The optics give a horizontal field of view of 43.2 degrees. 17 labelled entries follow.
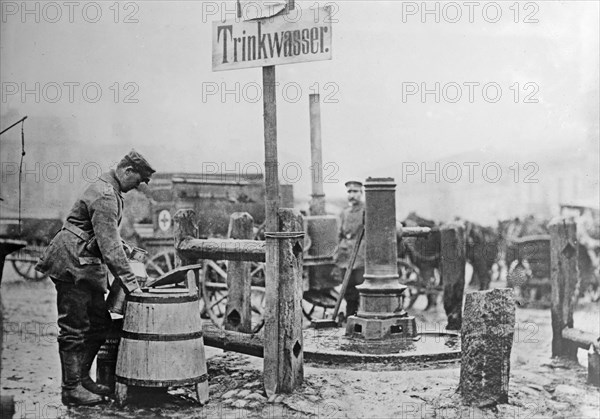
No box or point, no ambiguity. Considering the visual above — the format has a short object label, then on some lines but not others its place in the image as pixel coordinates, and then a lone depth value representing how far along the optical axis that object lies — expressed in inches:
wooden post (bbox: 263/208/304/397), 212.1
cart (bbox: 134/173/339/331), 338.3
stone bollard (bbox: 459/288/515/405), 206.1
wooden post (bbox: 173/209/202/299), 251.8
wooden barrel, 197.3
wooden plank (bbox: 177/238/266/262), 230.1
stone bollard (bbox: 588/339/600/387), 231.9
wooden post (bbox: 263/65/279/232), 225.0
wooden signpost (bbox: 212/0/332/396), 212.5
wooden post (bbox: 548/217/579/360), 268.1
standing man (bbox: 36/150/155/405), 199.0
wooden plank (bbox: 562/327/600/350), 256.2
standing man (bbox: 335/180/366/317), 321.1
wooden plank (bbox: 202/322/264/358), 231.5
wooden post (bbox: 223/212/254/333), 276.5
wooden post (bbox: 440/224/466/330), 297.0
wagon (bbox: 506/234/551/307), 362.6
